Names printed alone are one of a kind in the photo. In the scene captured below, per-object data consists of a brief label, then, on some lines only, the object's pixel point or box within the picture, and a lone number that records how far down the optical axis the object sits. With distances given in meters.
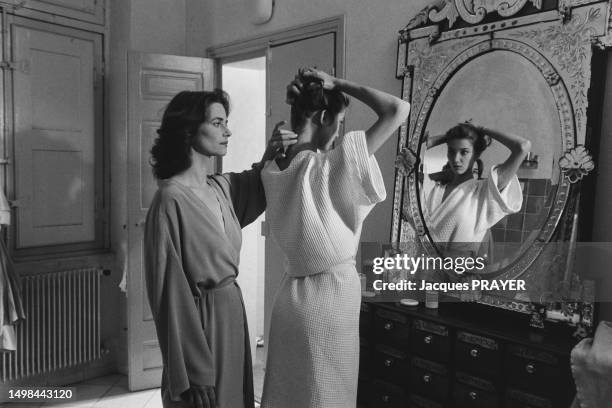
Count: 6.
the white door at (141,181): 3.91
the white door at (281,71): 3.38
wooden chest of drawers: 2.05
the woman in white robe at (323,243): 1.65
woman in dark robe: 1.81
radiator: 3.81
